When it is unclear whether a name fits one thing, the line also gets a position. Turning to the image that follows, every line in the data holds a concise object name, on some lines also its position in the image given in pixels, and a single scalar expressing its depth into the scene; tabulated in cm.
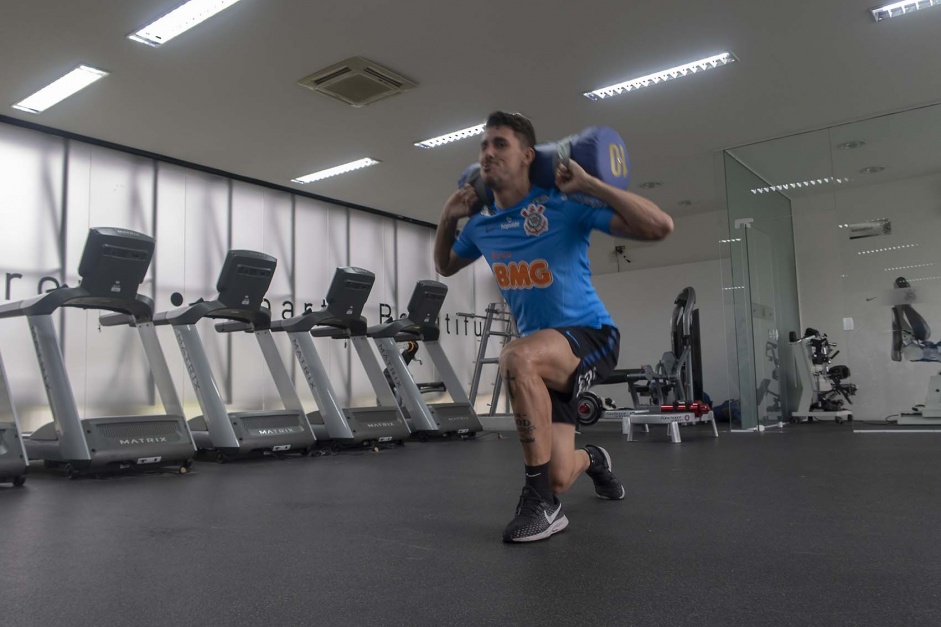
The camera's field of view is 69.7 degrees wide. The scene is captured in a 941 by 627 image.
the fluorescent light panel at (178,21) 447
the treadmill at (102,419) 400
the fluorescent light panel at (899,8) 473
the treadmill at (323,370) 565
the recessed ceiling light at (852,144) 700
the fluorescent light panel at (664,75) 538
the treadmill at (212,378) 488
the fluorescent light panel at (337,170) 743
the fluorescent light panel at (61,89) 527
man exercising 203
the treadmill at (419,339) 644
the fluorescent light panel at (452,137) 659
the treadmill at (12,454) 357
